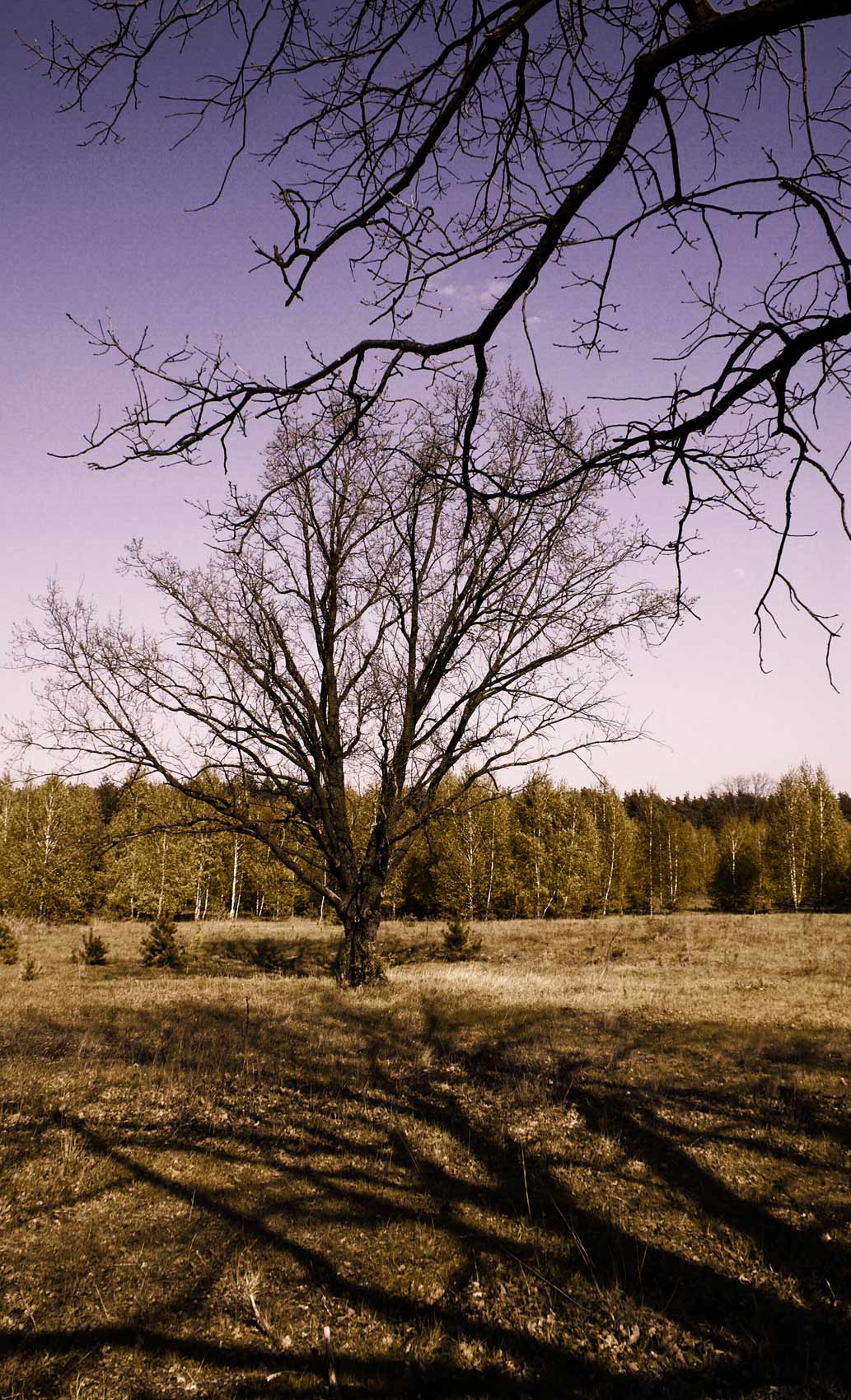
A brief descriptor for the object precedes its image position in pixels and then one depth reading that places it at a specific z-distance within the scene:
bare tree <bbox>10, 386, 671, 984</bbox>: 12.29
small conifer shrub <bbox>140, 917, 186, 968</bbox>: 19.09
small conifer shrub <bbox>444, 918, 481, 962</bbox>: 21.95
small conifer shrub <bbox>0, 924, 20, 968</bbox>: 19.69
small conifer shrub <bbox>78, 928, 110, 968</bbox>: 19.03
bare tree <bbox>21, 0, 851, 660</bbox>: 2.06
